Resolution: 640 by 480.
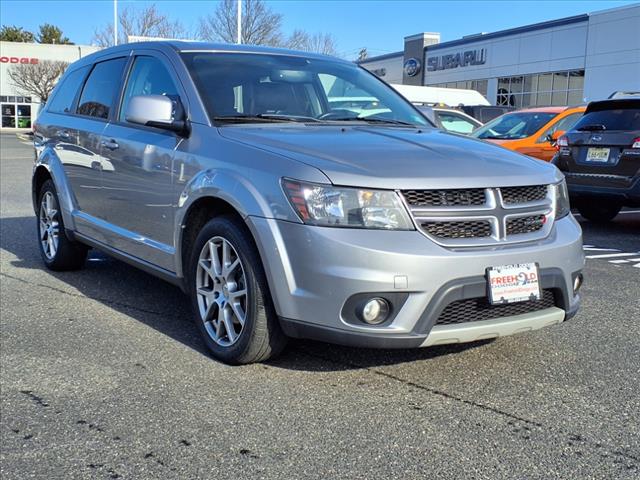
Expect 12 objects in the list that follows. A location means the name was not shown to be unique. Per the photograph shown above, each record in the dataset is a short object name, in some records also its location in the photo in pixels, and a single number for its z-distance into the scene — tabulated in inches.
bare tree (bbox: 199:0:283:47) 1434.5
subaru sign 1536.7
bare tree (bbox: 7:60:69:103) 2282.2
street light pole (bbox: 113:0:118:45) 1549.0
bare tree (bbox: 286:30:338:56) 1720.4
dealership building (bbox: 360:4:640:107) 1188.5
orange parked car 432.8
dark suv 308.7
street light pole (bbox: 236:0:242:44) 1074.9
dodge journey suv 126.8
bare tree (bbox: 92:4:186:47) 1656.0
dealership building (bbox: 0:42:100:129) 2434.8
